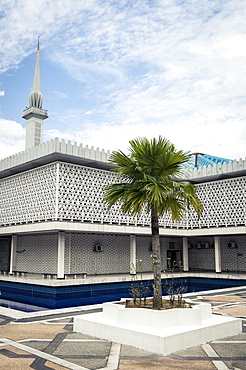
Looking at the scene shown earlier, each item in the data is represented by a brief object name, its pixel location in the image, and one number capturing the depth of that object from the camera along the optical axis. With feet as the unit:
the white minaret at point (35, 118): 106.42
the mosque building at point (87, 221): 66.69
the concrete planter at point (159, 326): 21.17
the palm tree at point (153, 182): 26.91
